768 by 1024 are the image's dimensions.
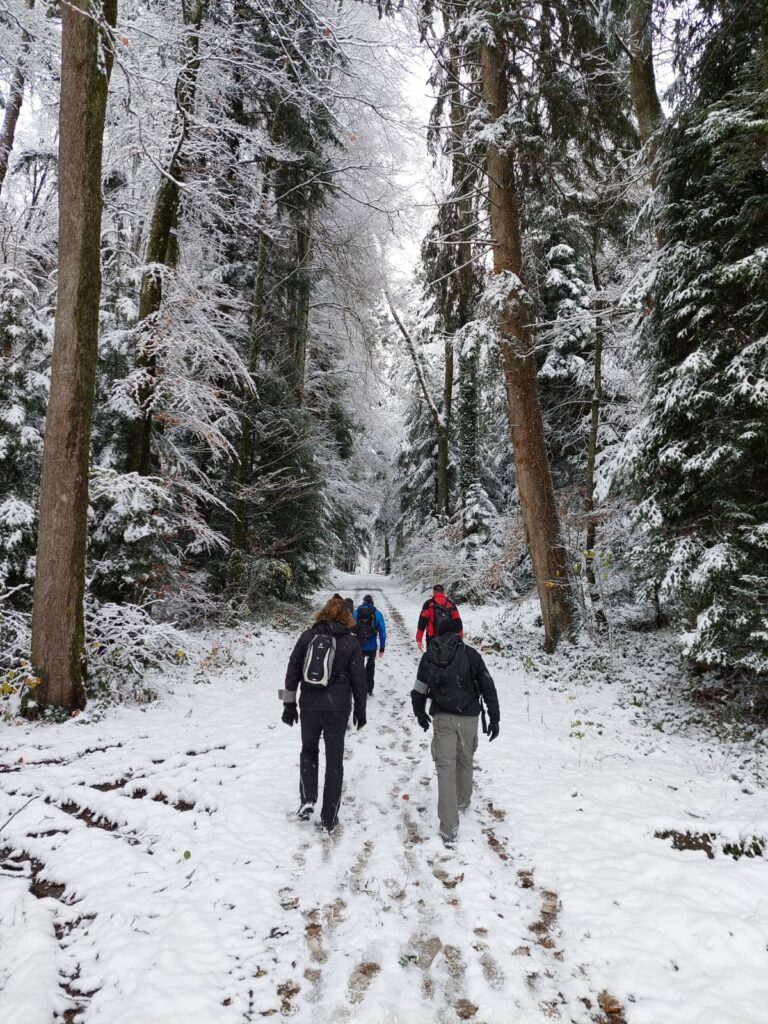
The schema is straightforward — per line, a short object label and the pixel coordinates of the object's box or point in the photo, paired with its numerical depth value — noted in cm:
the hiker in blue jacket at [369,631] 891
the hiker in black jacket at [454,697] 470
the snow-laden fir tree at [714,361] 601
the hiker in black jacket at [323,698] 462
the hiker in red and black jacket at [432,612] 520
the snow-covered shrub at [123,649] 724
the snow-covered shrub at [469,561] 1249
